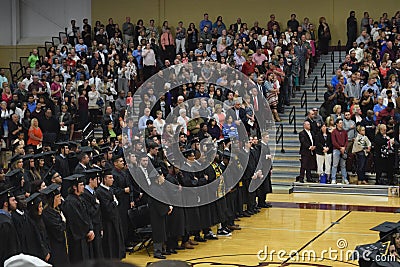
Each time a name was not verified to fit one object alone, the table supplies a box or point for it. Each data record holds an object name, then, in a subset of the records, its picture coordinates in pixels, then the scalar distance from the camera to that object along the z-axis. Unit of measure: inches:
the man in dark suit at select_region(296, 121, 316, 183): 854.5
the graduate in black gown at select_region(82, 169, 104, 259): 478.3
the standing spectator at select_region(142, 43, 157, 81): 1087.0
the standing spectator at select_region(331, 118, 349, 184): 842.8
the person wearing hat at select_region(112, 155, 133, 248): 560.7
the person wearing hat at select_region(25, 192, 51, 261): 426.3
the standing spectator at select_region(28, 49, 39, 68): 1158.3
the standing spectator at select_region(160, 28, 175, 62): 1188.5
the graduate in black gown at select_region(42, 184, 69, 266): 442.0
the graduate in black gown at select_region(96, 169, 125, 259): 504.4
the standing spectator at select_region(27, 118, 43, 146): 862.5
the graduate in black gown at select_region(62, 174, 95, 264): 460.1
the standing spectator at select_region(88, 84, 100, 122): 983.0
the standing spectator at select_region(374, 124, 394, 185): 824.9
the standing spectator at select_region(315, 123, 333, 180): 847.1
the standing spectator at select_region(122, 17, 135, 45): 1242.6
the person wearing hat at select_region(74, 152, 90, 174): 586.6
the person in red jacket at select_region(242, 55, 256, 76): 1000.2
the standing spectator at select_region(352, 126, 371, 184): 841.5
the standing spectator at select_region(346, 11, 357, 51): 1176.8
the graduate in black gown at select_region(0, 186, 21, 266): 412.8
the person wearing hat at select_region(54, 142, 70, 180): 683.4
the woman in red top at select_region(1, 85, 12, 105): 956.0
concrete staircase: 874.1
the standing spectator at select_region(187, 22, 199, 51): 1204.5
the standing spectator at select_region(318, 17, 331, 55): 1186.6
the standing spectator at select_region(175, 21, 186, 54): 1198.3
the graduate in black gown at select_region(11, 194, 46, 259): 426.3
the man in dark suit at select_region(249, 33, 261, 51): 1094.2
